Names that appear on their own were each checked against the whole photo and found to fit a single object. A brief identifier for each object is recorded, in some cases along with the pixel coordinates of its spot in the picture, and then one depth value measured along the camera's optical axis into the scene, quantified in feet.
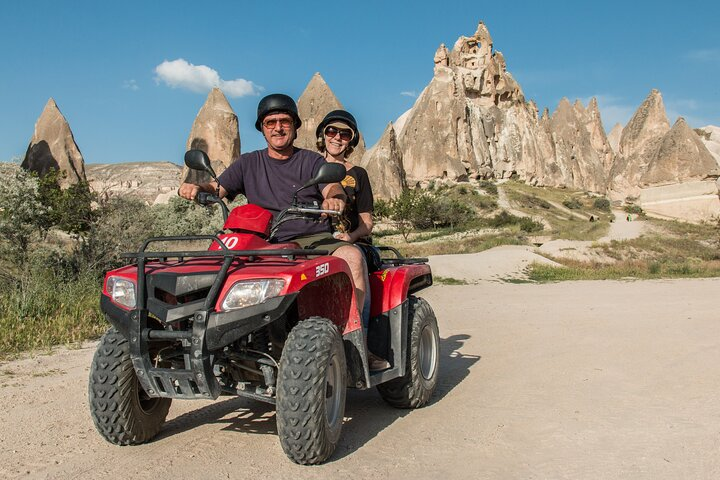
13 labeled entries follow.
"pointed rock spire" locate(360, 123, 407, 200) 184.44
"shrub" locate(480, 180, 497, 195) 210.79
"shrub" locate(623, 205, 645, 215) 193.30
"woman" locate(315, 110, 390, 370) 16.61
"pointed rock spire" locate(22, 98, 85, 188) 144.56
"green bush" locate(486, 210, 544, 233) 140.36
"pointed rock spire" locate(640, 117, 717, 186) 193.67
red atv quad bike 10.78
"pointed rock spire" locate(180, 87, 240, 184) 128.67
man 13.94
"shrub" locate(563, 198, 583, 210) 222.69
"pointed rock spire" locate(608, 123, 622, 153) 458.58
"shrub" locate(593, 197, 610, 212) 232.32
